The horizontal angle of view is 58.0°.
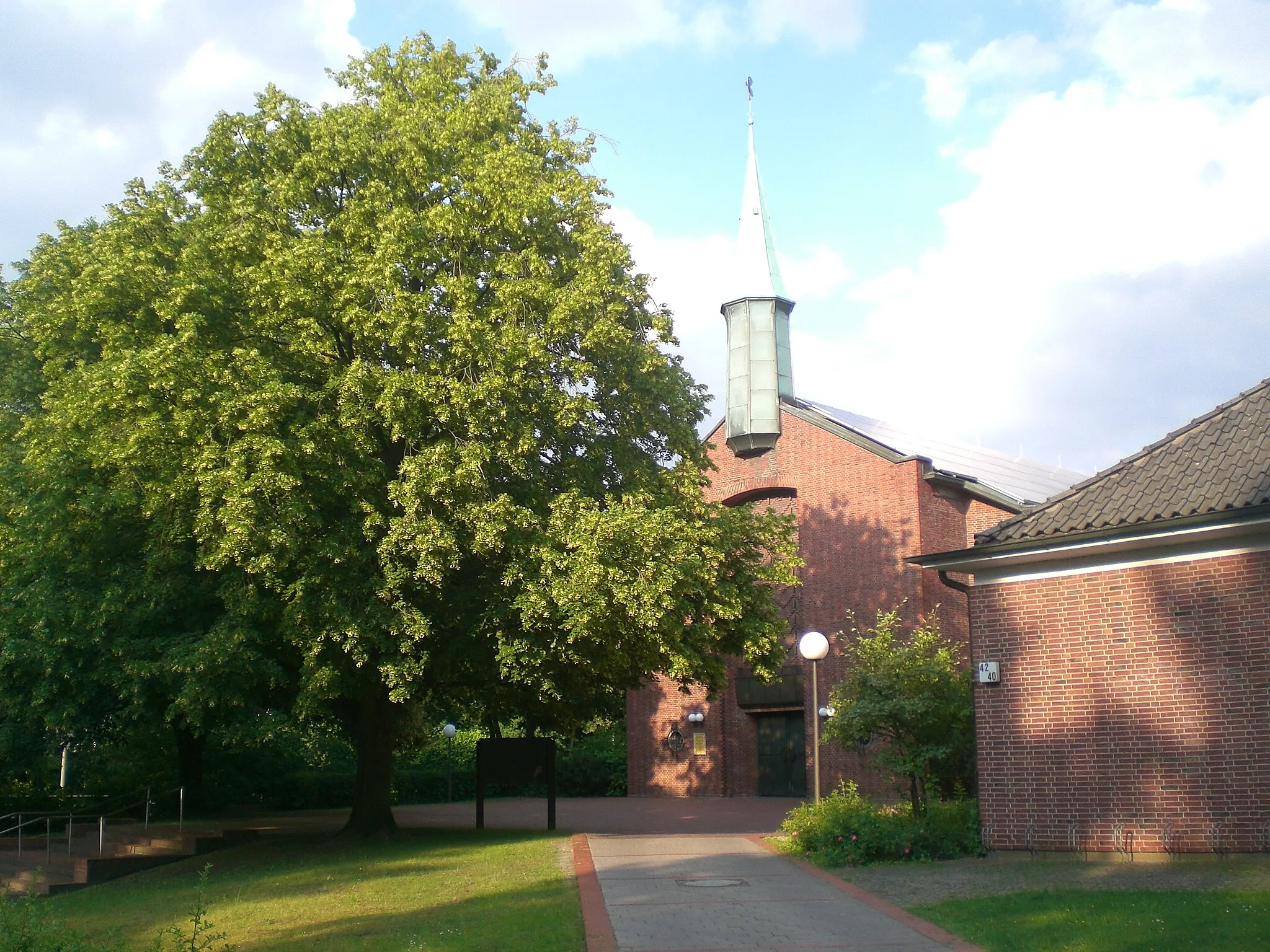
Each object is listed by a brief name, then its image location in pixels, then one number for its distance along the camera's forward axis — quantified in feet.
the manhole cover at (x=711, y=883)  40.88
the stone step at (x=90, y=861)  52.47
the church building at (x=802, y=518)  92.02
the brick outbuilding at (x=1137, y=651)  40.06
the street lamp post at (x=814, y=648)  51.06
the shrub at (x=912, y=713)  51.19
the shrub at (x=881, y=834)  46.01
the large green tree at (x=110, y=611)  48.85
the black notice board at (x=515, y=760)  64.54
